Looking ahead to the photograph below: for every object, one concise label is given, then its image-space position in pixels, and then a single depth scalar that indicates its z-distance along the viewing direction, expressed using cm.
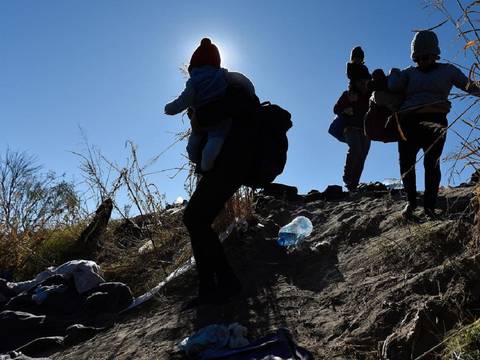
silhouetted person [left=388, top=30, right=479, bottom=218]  416
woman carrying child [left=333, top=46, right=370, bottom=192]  622
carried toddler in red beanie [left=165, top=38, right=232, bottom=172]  369
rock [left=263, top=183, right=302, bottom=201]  617
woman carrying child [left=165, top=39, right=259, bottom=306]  368
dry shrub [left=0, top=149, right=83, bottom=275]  636
